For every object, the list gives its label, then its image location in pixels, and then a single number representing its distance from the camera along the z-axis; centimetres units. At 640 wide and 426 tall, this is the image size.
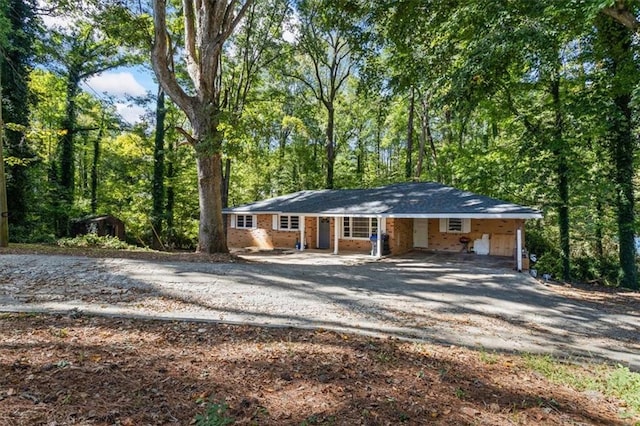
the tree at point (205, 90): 1084
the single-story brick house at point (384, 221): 1419
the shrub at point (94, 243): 1295
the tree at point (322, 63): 2188
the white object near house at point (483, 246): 1557
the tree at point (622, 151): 1164
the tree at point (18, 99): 1422
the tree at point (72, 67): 1808
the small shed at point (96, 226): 1712
